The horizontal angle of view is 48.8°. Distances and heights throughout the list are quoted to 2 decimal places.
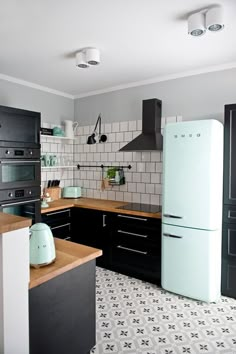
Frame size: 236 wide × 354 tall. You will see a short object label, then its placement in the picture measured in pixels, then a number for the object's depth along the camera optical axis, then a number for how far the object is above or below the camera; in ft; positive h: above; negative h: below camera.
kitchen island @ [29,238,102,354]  4.45 -2.53
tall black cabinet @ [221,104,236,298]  8.29 -1.17
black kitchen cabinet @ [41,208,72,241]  10.64 -2.27
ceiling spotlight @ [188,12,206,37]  5.90 +3.34
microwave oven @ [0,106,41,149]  8.77 +1.45
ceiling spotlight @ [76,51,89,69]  8.06 +3.40
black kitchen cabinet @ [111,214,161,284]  9.55 -3.01
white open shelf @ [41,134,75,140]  12.02 +1.50
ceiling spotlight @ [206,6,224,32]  5.64 +3.31
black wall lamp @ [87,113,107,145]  12.76 +1.60
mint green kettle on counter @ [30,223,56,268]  4.62 -1.40
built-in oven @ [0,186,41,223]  8.87 -1.20
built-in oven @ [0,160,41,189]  8.86 -0.17
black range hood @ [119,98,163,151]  10.15 +1.61
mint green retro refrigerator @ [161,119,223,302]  8.07 -1.22
